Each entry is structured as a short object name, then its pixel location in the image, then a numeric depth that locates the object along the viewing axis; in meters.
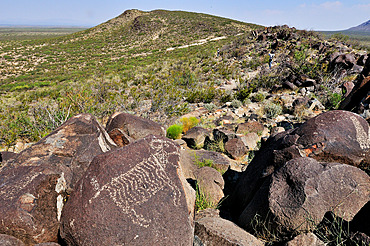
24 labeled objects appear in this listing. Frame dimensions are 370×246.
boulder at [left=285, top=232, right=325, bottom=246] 2.10
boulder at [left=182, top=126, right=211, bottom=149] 6.18
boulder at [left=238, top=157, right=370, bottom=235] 2.28
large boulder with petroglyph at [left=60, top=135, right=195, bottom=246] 2.04
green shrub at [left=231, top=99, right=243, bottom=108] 9.22
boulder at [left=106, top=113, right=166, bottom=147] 5.09
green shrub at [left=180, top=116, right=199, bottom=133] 7.34
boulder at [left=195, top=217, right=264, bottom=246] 2.30
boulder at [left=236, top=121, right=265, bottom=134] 6.57
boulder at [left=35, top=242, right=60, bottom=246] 2.08
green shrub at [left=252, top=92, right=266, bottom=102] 9.84
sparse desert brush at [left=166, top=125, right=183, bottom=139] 6.66
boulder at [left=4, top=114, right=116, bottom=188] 2.79
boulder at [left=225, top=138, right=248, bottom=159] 5.45
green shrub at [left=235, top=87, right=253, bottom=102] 10.17
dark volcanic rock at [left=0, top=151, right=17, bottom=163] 4.69
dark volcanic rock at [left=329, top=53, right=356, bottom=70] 11.08
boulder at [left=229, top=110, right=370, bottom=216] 2.93
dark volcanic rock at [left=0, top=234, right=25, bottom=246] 1.94
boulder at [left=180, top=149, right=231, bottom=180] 4.50
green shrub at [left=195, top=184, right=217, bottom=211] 3.32
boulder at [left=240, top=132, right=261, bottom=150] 5.73
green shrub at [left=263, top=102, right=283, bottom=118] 7.77
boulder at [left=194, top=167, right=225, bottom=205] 3.60
